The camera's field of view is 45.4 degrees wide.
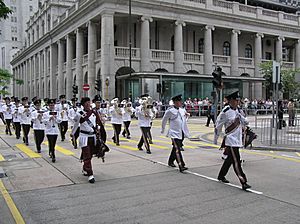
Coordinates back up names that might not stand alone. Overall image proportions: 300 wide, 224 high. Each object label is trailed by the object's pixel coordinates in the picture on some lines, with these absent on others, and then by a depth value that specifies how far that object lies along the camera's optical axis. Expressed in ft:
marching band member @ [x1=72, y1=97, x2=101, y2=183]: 25.75
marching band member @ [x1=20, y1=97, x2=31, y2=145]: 48.11
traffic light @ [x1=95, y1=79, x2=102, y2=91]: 104.92
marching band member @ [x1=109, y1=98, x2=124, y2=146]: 47.20
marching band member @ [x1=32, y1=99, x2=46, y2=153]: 37.88
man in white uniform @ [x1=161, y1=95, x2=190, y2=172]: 29.40
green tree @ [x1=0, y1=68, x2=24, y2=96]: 88.69
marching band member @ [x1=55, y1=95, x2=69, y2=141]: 47.91
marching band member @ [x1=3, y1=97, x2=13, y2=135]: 60.36
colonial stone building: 114.01
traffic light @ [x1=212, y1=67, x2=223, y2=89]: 55.77
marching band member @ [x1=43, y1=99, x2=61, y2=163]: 34.50
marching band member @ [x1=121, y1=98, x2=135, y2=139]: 52.58
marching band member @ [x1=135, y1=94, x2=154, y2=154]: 39.92
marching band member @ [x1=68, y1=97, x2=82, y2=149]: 41.92
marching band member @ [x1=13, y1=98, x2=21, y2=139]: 54.70
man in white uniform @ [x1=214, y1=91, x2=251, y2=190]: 23.95
